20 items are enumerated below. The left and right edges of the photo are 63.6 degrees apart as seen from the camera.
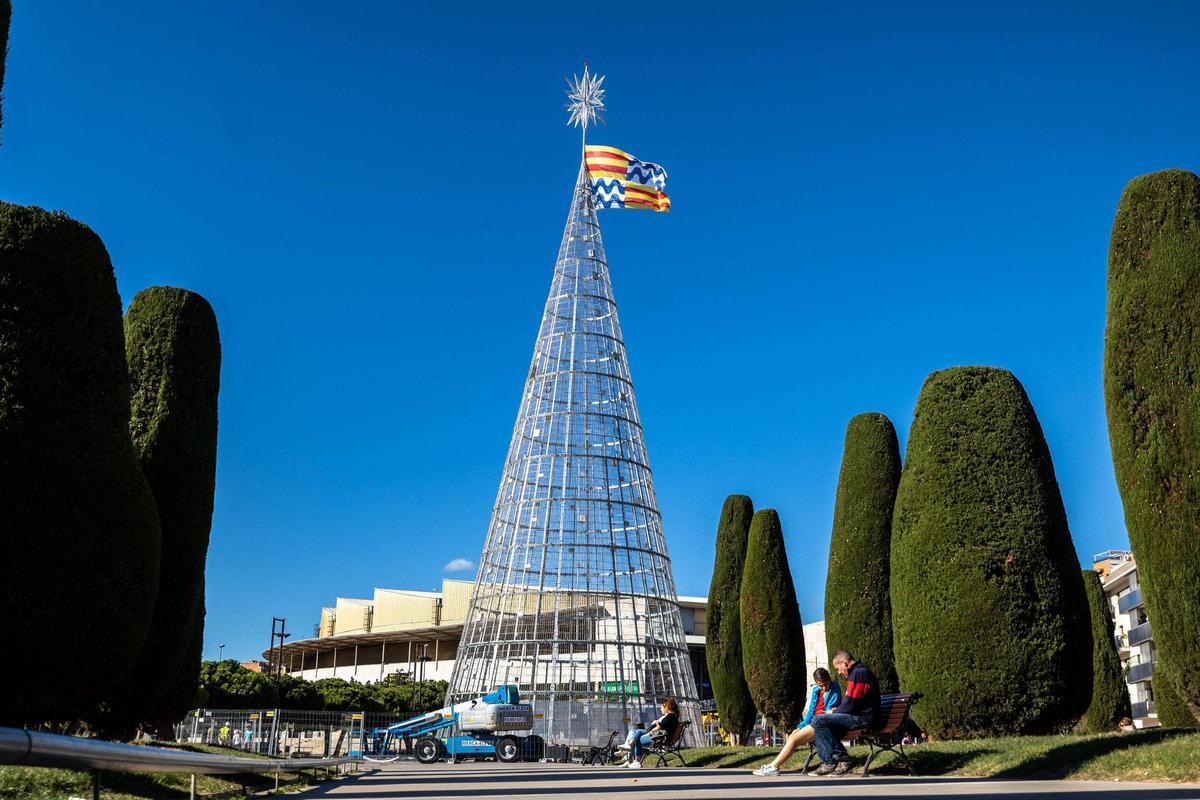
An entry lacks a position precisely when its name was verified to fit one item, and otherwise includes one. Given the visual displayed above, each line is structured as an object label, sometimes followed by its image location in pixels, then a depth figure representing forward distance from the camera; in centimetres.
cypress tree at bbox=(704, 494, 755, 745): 2828
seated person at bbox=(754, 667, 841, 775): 1027
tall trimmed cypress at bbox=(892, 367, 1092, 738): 1312
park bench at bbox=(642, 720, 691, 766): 1653
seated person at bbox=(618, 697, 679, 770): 1660
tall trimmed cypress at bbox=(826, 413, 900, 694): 2062
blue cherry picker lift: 2519
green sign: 2883
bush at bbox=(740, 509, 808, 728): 2420
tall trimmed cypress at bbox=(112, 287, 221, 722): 1320
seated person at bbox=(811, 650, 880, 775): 995
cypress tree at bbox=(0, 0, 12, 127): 859
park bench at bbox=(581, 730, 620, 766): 2206
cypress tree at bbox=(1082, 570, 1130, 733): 2541
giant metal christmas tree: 2945
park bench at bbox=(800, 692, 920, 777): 1038
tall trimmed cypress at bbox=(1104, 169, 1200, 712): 1036
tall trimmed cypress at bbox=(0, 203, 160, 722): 830
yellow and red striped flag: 3331
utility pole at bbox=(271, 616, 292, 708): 5079
